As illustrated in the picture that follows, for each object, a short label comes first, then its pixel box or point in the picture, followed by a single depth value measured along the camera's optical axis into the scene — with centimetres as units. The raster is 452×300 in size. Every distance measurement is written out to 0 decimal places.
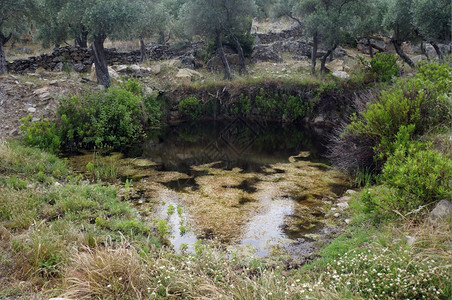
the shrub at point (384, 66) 1789
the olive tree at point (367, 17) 2152
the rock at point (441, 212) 584
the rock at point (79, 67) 2320
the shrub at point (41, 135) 1252
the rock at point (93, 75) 1966
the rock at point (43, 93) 1495
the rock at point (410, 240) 549
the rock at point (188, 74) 2202
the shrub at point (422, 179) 628
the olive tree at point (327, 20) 2083
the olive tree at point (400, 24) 1931
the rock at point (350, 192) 975
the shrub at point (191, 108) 2112
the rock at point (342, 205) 885
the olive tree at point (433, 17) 1625
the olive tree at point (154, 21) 2481
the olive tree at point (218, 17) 2194
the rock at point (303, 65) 2424
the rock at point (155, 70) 2320
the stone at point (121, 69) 2255
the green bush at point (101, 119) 1433
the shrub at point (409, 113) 958
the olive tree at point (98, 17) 1705
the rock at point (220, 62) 2516
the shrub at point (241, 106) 2123
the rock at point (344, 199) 939
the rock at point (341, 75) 1986
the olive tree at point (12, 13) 1678
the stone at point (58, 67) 2225
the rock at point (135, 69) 2270
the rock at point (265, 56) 2634
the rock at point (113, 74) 2024
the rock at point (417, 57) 2349
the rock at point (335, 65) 2189
